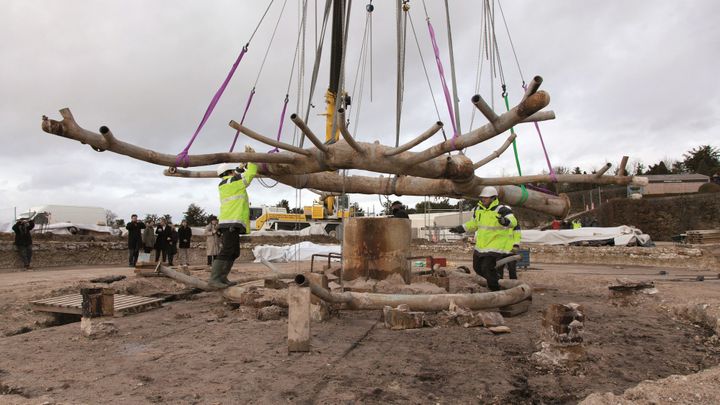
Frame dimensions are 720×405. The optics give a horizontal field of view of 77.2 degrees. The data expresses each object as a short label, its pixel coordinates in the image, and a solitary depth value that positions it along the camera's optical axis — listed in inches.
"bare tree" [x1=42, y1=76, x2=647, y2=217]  149.2
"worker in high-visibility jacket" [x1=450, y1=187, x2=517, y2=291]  263.0
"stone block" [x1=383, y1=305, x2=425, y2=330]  199.0
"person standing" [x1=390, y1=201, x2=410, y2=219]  361.1
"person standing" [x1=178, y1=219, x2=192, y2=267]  599.8
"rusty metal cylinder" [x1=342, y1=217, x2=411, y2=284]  291.9
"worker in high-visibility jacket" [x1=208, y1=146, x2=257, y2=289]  241.4
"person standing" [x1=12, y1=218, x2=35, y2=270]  540.8
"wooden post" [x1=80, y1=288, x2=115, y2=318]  204.4
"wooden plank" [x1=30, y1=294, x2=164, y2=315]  240.4
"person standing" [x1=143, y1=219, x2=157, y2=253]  600.7
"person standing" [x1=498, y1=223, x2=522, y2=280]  320.9
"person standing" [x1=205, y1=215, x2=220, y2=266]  510.7
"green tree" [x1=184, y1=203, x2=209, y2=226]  1795.0
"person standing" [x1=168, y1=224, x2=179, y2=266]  590.6
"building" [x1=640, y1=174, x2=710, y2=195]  1483.8
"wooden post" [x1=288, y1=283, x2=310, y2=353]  156.3
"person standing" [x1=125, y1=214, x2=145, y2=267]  577.9
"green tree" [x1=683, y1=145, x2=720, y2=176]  1787.6
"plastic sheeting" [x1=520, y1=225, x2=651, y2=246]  714.8
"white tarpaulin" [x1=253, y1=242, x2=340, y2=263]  815.1
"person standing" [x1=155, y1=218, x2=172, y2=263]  588.1
